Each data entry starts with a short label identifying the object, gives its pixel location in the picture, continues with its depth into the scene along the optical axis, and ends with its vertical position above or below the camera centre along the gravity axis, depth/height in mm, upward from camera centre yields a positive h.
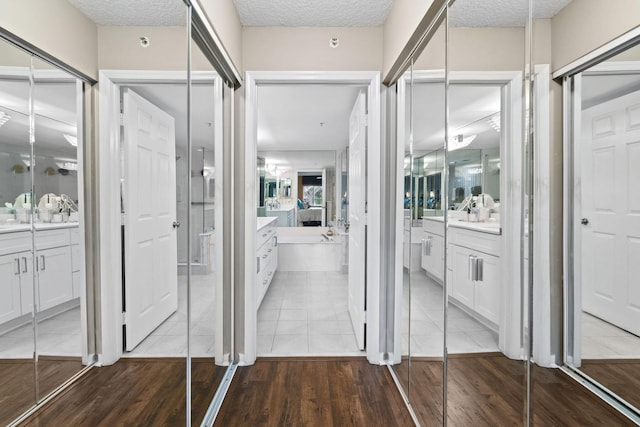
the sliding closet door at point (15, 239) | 470 -43
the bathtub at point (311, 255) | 5480 -768
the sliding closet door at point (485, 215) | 887 -24
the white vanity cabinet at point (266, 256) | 3477 -582
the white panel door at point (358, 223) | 2602 -122
